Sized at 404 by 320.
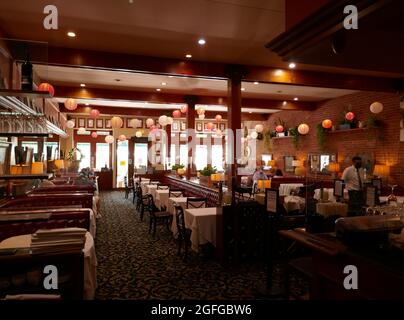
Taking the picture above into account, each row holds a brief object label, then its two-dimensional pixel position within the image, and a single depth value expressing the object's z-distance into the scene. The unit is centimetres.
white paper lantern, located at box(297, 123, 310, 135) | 1048
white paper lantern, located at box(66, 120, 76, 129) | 1227
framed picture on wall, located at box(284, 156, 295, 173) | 1249
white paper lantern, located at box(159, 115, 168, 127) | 958
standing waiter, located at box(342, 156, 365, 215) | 639
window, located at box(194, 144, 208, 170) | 1789
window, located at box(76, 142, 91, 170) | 1525
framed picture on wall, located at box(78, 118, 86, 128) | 1486
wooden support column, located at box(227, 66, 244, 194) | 647
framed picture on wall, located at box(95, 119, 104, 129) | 1495
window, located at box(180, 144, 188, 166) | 1692
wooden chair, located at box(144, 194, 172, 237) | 603
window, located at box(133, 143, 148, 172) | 1538
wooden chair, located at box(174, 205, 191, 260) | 477
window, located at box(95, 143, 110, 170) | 1547
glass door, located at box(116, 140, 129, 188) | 1528
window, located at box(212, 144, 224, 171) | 1805
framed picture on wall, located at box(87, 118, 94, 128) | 1492
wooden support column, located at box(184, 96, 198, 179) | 966
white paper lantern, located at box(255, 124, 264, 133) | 1230
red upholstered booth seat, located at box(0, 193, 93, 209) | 450
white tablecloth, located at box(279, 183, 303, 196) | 923
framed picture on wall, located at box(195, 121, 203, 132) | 1594
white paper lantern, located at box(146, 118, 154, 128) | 1154
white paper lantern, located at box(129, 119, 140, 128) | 1109
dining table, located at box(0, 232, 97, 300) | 292
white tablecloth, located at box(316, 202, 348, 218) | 493
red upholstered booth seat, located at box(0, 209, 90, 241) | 333
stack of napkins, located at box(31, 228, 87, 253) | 242
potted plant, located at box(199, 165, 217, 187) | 802
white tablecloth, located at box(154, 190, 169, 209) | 745
